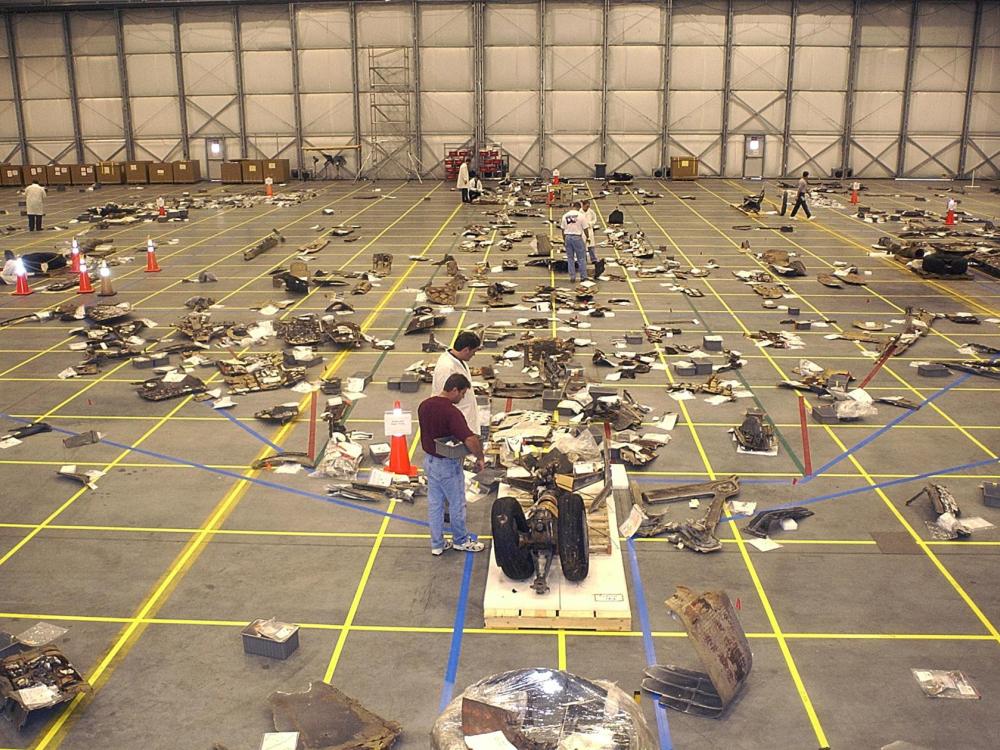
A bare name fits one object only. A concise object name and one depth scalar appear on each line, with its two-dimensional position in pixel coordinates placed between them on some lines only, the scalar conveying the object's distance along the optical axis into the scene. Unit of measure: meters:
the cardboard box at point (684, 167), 43.03
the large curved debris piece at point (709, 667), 6.93
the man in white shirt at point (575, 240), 21.16
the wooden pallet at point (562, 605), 7.88
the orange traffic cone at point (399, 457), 11.04
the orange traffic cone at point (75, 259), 23.44
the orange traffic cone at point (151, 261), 23.89
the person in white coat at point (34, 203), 29.33
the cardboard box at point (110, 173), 44.00
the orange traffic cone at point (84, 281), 21.11
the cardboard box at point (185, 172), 43.88
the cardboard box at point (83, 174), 44.16
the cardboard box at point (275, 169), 43.47
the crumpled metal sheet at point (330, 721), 6.52
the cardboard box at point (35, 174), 43.88
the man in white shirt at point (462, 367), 9.30
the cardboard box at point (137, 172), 43.94
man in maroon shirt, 8.64
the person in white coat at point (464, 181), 35.97
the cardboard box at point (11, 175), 44.31
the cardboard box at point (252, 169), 43.56
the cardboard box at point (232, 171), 43.72
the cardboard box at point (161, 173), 43.84
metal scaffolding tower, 42.88
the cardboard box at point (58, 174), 44.03
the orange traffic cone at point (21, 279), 21.59
